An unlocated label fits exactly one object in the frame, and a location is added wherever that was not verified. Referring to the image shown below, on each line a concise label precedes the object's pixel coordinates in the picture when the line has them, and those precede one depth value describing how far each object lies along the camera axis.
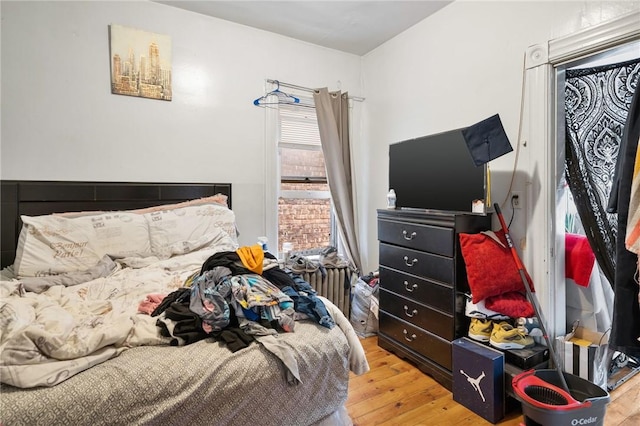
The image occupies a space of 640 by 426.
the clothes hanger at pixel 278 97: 3.07
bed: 1.06
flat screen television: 2.21
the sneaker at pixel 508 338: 1.97
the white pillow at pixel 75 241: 2.06
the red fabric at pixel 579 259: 2.10
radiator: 3.02
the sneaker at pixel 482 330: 2.05
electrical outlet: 2.22
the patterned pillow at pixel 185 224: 2.46
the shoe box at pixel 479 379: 1.85
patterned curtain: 2.03
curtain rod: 3.19
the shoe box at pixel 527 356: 1.89
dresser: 2.15
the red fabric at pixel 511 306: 2.00
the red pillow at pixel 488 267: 2.00
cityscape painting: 2.59
